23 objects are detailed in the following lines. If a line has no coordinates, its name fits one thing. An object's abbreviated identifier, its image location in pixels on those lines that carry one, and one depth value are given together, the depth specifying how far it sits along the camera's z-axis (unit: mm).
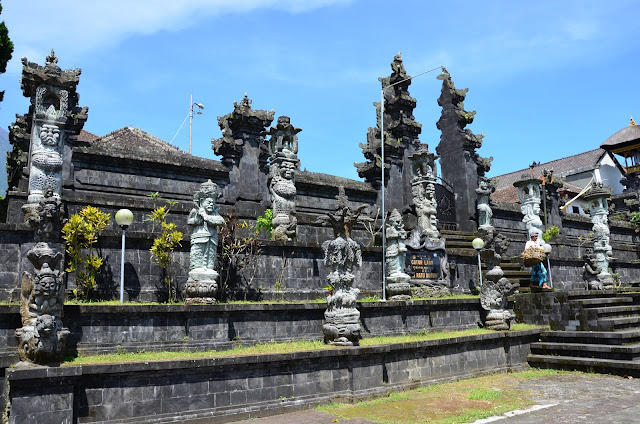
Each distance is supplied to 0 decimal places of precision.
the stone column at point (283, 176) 14211
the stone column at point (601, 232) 21516
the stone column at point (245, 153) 17609
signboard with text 15992
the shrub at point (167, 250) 10789
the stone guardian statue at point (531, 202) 23453
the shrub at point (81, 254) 10062
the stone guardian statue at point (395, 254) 14195
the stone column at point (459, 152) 23500
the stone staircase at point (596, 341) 12133
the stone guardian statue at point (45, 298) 7246
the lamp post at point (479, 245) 17156
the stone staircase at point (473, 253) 17703
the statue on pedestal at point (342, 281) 10203
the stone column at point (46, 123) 12156
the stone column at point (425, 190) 19422
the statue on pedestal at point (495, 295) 13930
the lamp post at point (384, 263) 13992
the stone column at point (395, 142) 21375
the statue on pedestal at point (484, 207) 22453
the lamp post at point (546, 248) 16638
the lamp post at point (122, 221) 10203
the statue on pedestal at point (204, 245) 10336
